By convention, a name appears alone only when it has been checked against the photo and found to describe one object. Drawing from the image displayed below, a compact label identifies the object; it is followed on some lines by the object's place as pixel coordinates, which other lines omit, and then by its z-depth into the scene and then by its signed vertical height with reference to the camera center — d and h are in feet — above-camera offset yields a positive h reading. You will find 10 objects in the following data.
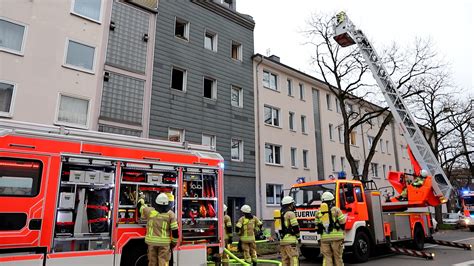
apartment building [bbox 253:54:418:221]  71.77 +18.41
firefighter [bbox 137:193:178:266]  21.52 -1.45
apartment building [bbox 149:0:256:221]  58.59 +22.52
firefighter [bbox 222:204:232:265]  32.17 -2.01
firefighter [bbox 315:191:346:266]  24.97 -1.90
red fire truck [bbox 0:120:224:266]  18.70 +0.94
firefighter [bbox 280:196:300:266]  24.95 -2.18
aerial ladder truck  35.12 +0.97
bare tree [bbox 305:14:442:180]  66.18 +26.83
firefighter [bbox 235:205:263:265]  31.01 -2.27
